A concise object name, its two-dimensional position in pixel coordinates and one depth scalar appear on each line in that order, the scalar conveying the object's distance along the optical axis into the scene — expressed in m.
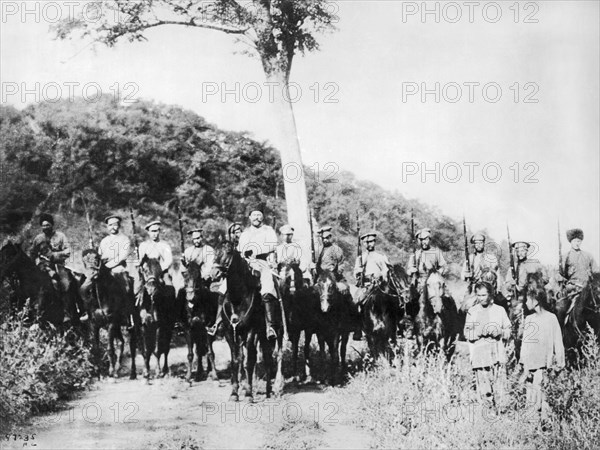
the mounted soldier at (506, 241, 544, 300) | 10.09
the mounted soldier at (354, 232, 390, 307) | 10.89
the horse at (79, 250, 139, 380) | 9.97
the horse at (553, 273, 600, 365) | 9.37
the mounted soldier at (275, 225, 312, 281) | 10.98
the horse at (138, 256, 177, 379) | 10.30
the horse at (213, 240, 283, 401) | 8.99
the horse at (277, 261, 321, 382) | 10.35
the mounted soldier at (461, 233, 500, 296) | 10.58
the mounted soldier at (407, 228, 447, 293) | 10.65
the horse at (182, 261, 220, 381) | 10.02
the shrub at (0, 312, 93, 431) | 7.90
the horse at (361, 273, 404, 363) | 10.23
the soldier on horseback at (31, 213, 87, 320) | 10.16
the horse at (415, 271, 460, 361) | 9.96
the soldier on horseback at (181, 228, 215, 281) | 10.60
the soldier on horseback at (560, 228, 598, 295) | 9.89
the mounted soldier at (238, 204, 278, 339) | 9.25
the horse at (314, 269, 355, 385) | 10.08
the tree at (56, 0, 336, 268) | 12.08
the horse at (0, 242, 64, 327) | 9.33
